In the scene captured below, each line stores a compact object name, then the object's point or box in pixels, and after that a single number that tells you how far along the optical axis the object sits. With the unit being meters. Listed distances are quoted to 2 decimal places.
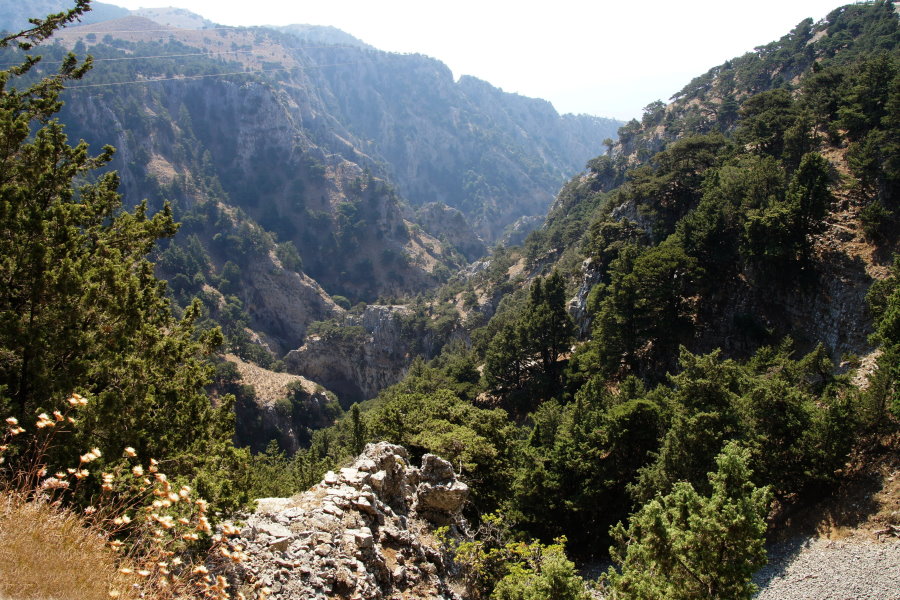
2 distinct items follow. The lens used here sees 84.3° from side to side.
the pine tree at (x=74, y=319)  10.55
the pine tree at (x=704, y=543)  11.03
